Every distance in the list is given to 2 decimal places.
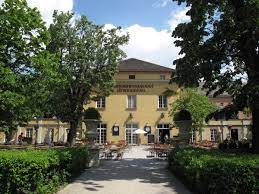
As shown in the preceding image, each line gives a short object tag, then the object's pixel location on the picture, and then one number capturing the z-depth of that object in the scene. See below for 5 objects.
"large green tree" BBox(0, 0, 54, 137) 11.84
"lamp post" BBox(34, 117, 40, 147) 25.25
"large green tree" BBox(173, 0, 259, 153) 8.03
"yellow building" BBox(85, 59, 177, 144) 26.11
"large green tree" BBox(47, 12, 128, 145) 18.94
